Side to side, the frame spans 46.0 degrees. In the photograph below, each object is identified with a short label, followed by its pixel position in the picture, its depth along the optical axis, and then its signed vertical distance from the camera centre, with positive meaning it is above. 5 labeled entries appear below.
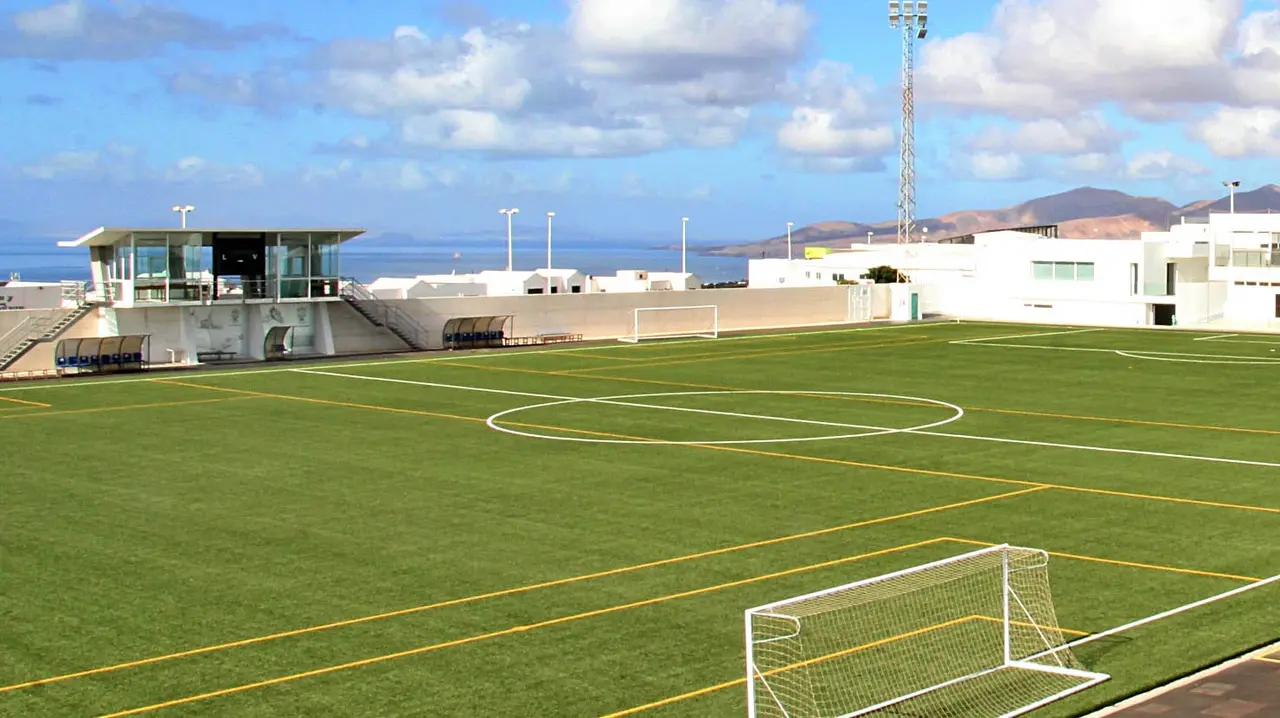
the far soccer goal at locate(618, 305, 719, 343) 76.56 -1.10
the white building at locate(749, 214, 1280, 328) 86.81 +1.05
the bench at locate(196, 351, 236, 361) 61.09 -2.14
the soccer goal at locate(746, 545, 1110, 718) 16.27 -4.19
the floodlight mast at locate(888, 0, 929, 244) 116.50 +16.67
